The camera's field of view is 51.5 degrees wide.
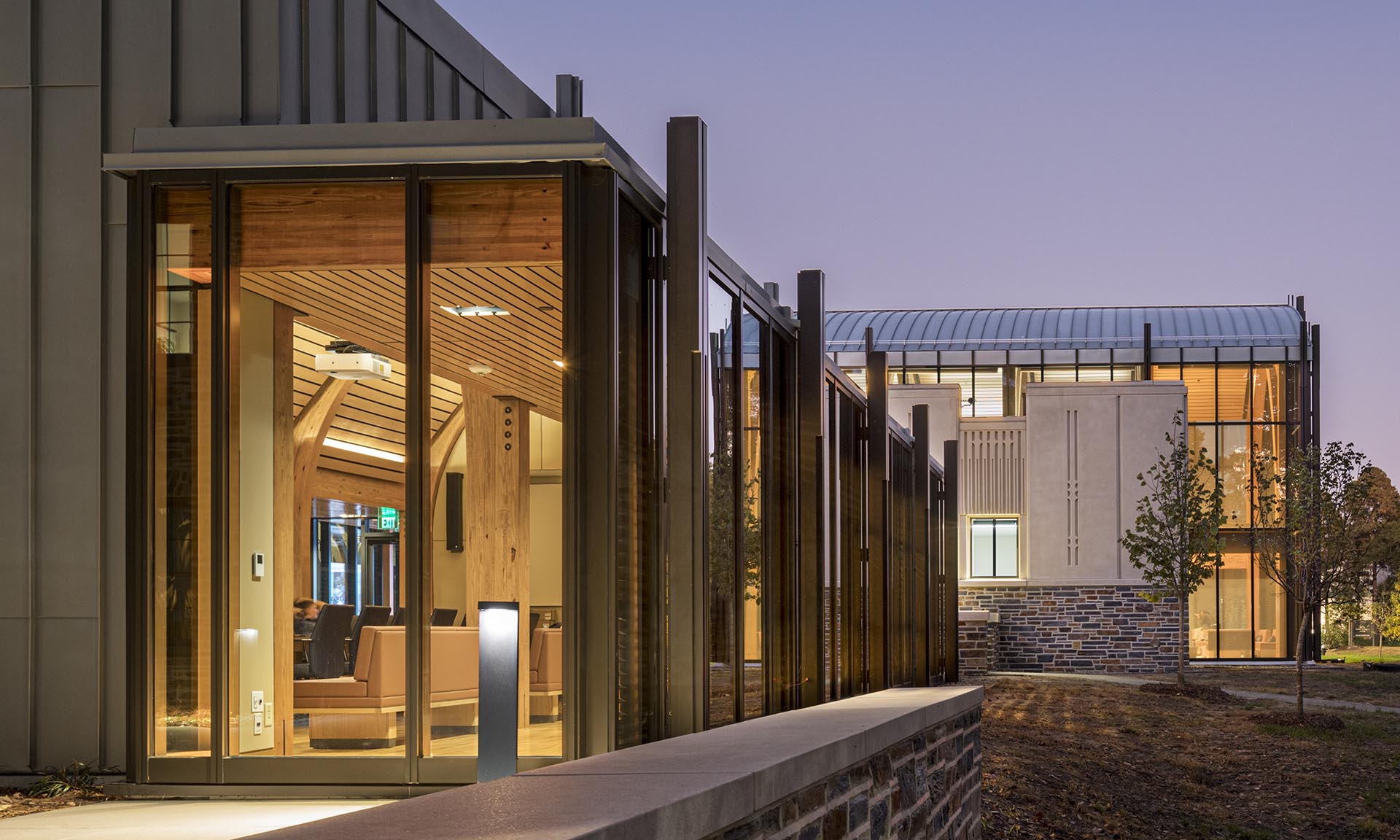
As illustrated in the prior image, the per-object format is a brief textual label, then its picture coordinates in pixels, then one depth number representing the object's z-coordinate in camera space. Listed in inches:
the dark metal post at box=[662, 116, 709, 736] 300.2
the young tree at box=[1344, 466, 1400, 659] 999.9
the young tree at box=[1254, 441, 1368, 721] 940.0
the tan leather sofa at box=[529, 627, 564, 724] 282.4
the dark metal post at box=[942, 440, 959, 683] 936.9
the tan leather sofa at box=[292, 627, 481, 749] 294.2
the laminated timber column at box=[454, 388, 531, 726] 292.5
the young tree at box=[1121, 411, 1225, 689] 1125.1
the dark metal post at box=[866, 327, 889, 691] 553.9
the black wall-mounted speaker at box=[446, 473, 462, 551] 311.6
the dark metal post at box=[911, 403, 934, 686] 749.9
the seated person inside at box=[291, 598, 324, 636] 324.2
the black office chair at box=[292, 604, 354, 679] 308.2
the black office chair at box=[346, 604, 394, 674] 310.5
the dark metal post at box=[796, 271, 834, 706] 422.6
